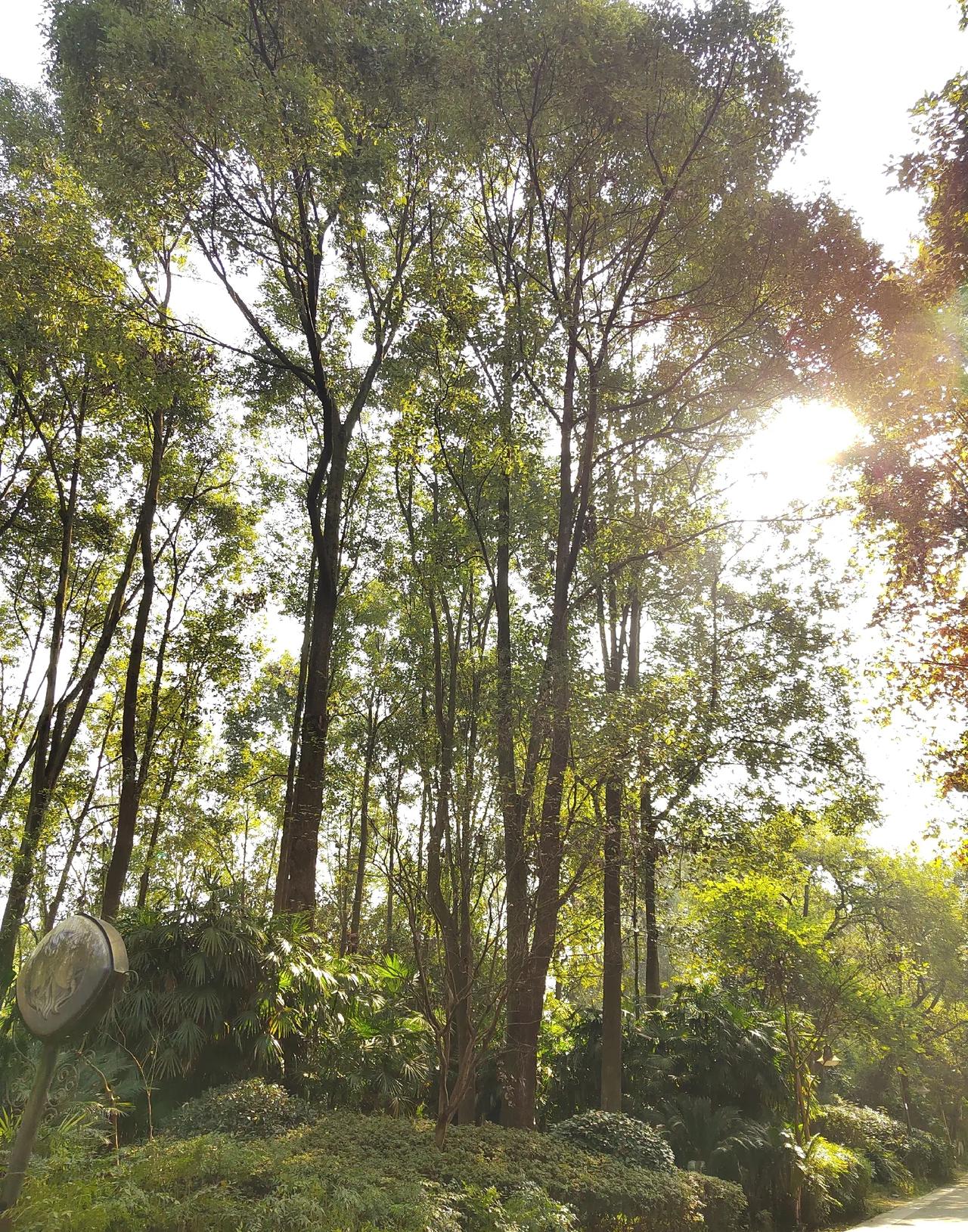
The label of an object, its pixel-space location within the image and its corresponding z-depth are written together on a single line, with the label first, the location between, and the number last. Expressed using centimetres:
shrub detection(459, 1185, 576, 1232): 458
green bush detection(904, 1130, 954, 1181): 1489
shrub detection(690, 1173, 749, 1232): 695
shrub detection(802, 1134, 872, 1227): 895
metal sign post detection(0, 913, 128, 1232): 314
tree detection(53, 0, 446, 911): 812
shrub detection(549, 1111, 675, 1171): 689
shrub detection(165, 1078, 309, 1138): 561
